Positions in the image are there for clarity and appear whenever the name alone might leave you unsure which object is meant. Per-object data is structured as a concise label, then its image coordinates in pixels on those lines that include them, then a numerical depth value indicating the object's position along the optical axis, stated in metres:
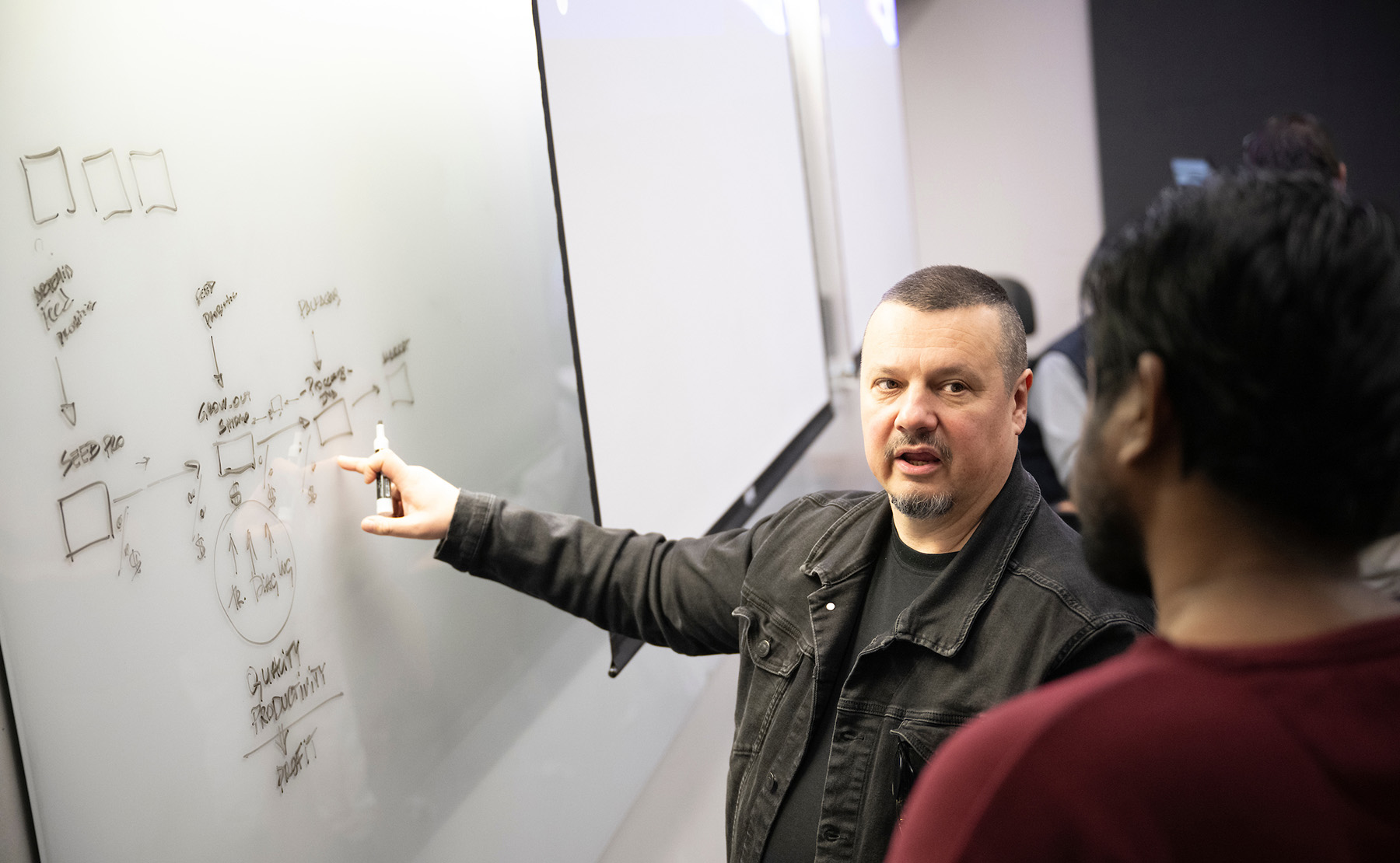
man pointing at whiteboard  1.10
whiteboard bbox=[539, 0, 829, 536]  1.72
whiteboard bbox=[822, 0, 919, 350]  3.62
